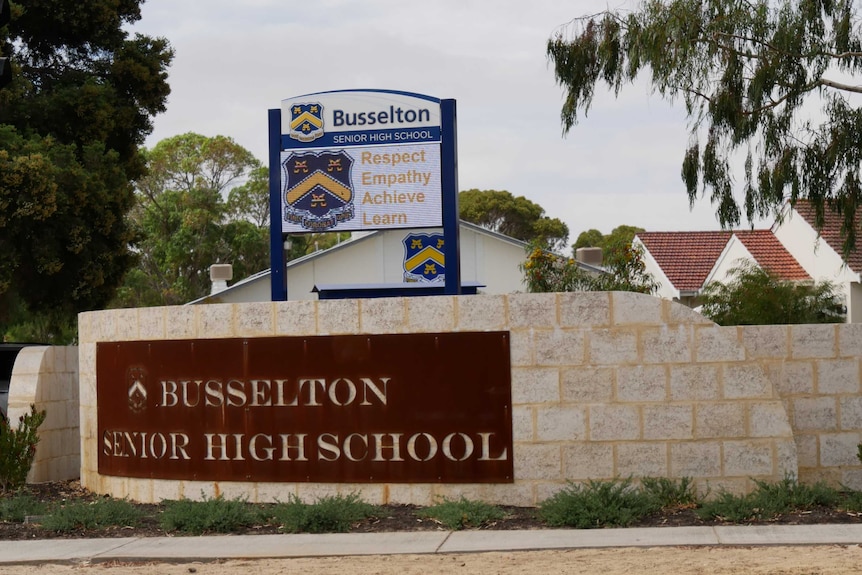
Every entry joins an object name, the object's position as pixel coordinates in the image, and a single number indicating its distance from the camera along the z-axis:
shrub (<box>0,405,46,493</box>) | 12.73
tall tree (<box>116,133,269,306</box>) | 52.94
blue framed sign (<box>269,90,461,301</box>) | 14.67
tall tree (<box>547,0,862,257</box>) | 17.89
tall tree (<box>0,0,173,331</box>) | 22.94
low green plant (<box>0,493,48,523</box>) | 11.11
